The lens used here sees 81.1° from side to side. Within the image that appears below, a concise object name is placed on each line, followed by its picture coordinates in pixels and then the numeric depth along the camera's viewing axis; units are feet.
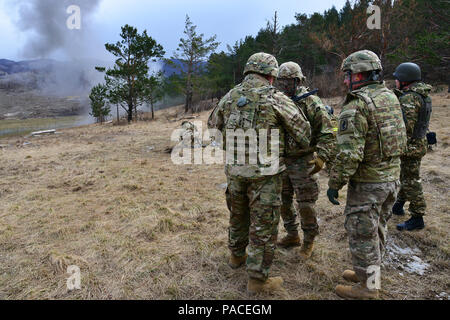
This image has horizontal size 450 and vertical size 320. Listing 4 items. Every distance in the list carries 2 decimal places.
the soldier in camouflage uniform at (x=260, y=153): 8.04
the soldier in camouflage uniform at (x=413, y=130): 11.23
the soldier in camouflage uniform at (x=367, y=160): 7.32
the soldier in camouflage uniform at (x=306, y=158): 9.45
